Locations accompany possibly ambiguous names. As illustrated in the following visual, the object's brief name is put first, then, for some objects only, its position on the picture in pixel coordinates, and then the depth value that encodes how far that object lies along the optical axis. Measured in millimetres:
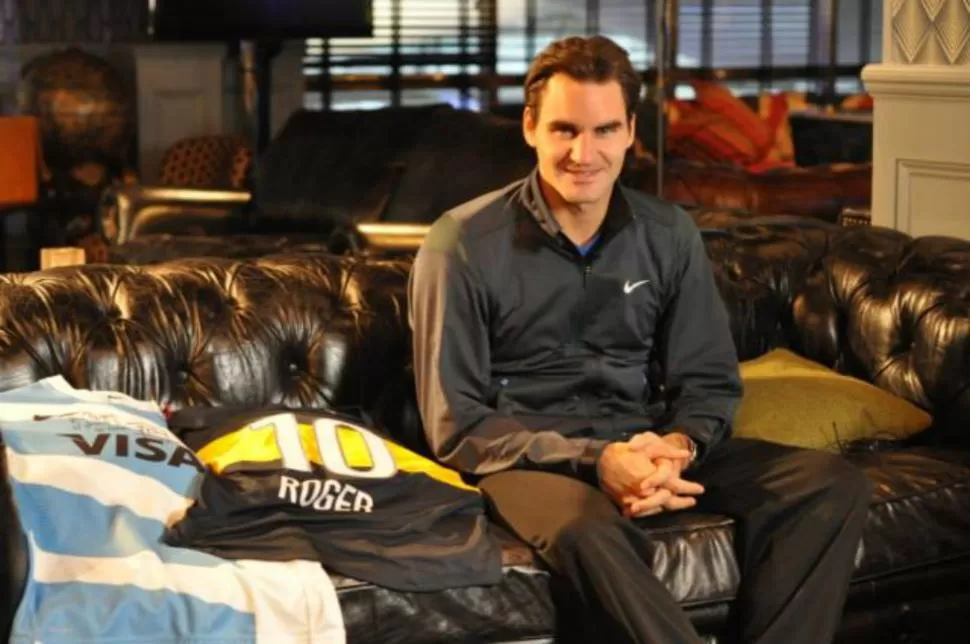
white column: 4691
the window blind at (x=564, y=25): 9703
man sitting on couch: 2955
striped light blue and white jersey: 2584
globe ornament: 7969
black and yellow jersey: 2768
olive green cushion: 3416
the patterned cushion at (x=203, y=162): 7891
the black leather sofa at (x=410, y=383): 2996
